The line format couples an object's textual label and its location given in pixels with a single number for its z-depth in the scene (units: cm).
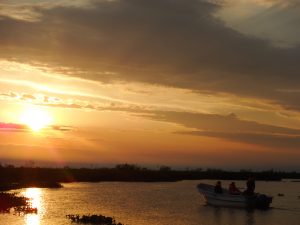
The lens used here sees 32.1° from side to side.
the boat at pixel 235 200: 4656
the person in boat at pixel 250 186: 4741
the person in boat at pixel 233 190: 4893
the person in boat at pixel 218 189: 4994
